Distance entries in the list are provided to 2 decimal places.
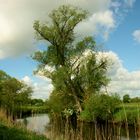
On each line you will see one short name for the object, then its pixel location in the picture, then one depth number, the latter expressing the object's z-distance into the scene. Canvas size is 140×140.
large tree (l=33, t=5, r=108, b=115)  19.28
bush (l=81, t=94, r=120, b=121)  17.01
